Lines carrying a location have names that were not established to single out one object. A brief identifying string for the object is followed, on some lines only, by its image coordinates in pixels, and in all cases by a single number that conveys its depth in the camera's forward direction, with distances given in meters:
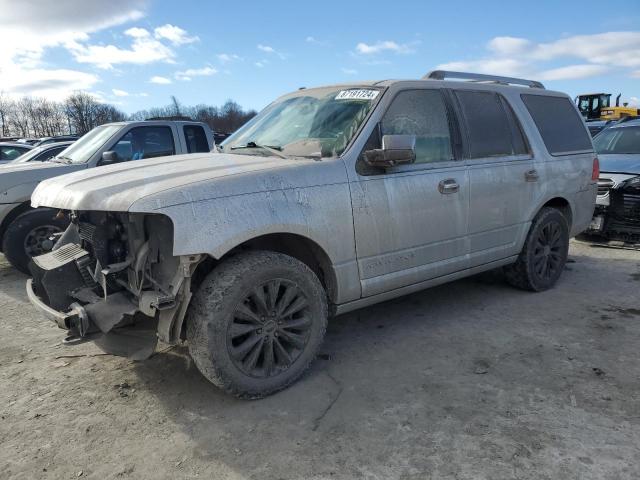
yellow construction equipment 27.11
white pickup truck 5.85
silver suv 2.78
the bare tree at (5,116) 80.12
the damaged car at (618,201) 6.66
